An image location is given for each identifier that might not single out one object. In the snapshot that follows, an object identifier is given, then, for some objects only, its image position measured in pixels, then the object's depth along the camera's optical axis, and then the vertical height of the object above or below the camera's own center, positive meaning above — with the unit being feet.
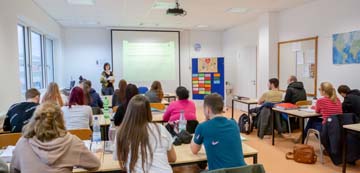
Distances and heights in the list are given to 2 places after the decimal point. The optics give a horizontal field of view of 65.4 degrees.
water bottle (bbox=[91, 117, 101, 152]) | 8.29 -2.06
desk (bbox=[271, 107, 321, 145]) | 14.83 -2.13
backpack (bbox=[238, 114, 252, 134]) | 20.08 -3.58
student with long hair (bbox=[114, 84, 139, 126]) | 10.81 -1.17
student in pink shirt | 12.41 -1.47
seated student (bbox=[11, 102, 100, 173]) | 5.62 -1.44
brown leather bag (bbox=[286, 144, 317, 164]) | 13.71 -3.94
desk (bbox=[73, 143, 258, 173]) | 6.83 -2.21
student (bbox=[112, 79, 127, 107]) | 15.03 -1.07
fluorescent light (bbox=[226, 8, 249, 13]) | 22.43 +5.28
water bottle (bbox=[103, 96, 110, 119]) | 13.66 -1.79
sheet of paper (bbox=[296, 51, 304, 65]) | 20.89 +1.30
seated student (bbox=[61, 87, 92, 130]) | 11.37 -1.53
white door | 29.43 +0.30
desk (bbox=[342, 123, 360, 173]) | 11.08 -2.32
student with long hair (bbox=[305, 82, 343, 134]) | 13.99 -1.47
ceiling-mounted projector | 16.92 +3.85
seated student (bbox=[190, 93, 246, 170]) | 6.99 -1.68
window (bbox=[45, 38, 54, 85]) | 25.25 +1.55
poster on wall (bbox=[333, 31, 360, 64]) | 16.33 +1.60
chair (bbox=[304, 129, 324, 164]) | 13.93 -3.11
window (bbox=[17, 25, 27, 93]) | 17.69 +1.35
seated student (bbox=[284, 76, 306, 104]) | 18.45 -1.22
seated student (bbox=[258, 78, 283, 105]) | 19.01 -1.45
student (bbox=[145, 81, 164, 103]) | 18.16 -1.17
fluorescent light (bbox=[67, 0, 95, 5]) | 19.36 +5.15
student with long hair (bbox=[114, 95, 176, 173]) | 6.16 -1.49
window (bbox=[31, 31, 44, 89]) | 20.44 +1.12
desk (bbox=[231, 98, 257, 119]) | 20.88 -2.01
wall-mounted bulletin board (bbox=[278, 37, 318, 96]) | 19.93 +0.99
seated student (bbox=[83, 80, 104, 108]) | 16.37 -1.31
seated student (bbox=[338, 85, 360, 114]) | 13.52 -1.26
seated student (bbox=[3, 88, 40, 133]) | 10.39 -1.47
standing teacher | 25.40 -0.60
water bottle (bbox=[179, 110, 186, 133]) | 9.68 -1.73
